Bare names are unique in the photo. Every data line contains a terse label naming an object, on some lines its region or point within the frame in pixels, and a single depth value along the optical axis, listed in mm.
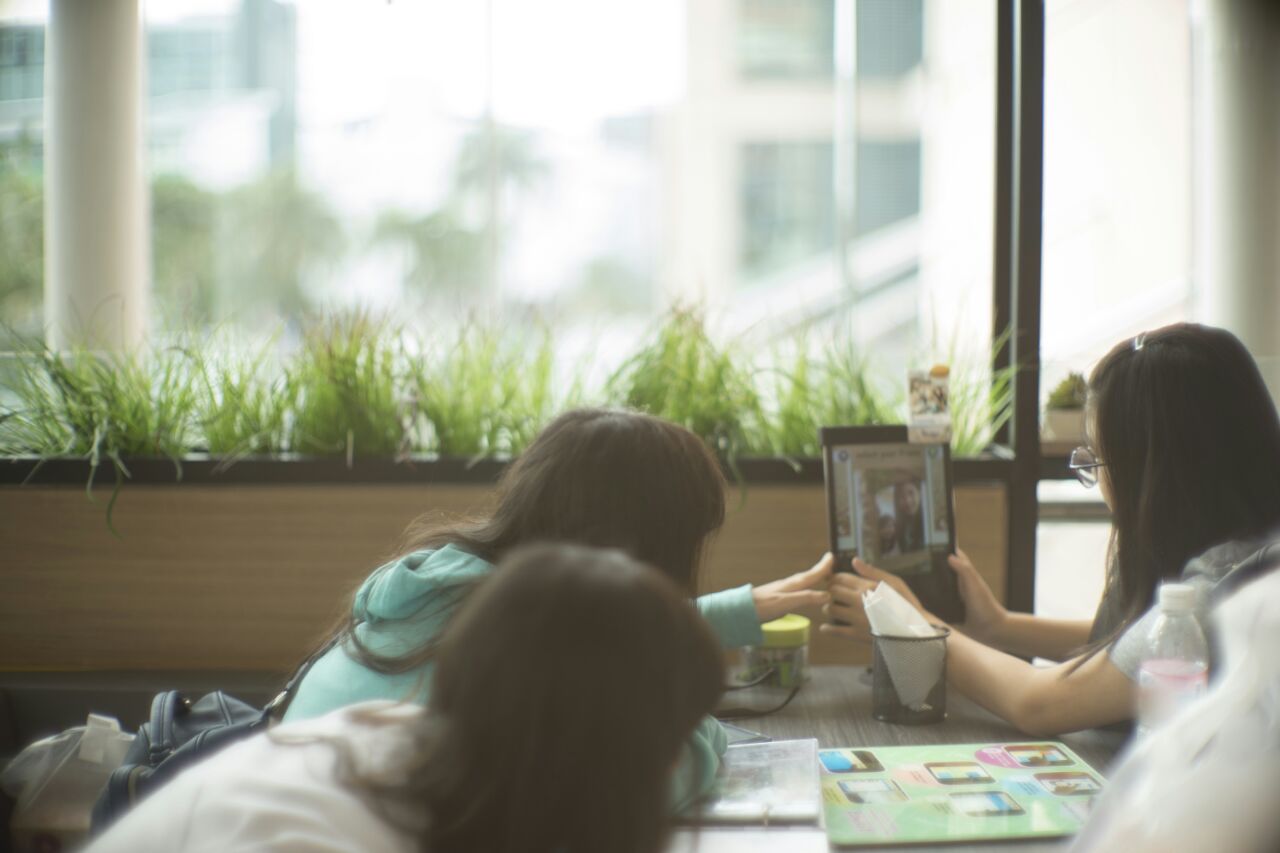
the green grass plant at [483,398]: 2326
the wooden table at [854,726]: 1491
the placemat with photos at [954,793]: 1191
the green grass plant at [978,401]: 2301
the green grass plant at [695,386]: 2287
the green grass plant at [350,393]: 2312
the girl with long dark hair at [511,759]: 770
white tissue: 1599
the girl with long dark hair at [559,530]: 1317
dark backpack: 1431
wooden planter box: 2260
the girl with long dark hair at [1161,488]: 1474
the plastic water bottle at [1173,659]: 1313
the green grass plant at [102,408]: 2314
